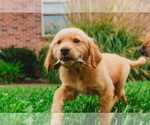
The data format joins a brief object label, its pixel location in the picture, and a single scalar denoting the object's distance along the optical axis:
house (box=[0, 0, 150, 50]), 11.53
